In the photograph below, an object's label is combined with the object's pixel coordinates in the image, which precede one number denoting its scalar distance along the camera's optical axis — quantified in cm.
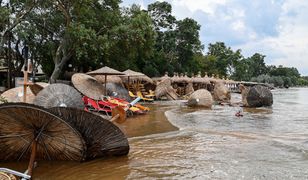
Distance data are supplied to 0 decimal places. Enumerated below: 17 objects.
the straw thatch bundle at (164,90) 2395
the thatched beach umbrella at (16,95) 941
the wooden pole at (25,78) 538
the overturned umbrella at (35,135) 410
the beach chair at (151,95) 2239
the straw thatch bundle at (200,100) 1856
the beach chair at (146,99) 2113
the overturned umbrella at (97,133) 485
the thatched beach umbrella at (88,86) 1308
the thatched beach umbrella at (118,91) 1537
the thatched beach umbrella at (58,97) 851
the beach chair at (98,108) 1178
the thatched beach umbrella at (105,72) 1423
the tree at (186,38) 3503
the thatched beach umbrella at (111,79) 1926
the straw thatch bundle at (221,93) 2511
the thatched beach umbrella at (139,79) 2292
